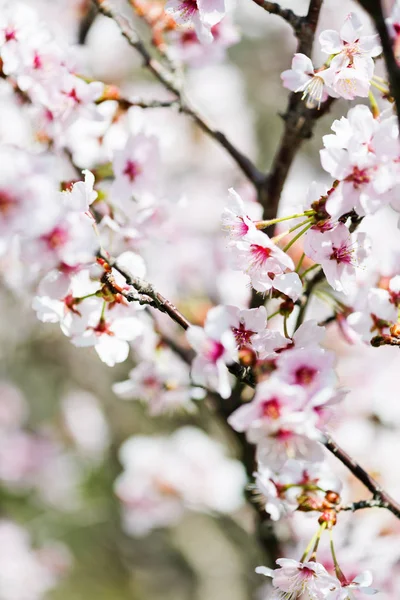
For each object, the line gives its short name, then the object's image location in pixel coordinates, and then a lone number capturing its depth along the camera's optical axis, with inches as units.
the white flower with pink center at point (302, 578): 30.1
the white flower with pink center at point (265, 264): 29.5
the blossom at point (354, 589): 29.8
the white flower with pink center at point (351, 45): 29.7
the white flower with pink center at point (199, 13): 30.2
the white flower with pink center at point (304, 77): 30.1
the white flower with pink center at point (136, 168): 33.9
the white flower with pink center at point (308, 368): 28.5
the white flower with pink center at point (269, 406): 28.0
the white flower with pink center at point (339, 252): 29.7
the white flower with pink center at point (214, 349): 28.5
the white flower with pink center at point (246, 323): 29.4
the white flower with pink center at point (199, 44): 36.7
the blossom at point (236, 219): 29.8
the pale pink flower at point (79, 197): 29.0
